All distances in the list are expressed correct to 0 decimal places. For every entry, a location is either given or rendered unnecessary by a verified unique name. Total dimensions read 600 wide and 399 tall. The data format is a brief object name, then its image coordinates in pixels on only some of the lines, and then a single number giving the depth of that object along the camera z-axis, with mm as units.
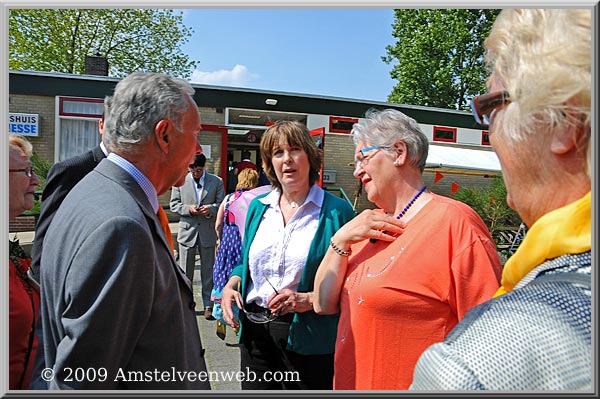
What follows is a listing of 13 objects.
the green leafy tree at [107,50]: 16875
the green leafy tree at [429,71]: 10117
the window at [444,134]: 16594
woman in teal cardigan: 2543
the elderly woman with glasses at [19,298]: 1621
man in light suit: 6547
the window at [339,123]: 15695
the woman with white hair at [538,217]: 750
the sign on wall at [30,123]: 12086
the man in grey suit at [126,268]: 1394
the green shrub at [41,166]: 9343
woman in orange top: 1724
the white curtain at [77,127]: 11974
